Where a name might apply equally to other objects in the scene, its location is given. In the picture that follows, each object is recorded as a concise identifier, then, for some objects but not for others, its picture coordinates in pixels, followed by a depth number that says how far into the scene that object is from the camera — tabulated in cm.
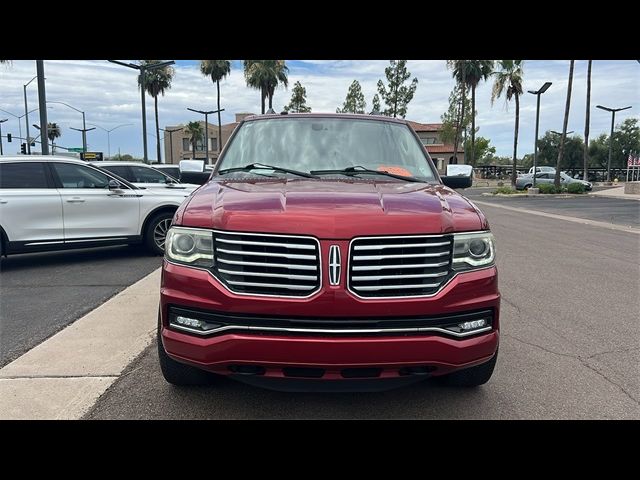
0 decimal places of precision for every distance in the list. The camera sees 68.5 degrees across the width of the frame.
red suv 245
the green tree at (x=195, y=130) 6531
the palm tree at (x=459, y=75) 3907
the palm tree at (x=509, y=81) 3666
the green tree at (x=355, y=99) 6331
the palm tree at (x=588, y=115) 3231
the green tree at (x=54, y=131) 8014
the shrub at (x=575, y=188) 2841
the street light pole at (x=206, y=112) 4340
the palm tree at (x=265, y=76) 4009
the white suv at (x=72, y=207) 739
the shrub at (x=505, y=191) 3095
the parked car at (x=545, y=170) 3809
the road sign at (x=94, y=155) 4543
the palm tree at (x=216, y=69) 4347
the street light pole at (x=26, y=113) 3894
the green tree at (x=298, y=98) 5738
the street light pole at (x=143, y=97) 1970
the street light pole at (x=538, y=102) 2819
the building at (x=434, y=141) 6429
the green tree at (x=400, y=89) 5319
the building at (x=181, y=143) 7581
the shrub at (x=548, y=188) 2900
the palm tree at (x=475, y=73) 4019
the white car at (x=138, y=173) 1086
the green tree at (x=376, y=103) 5694
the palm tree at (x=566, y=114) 2828
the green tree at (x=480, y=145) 8017
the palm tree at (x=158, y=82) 4472
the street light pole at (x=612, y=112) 4022
